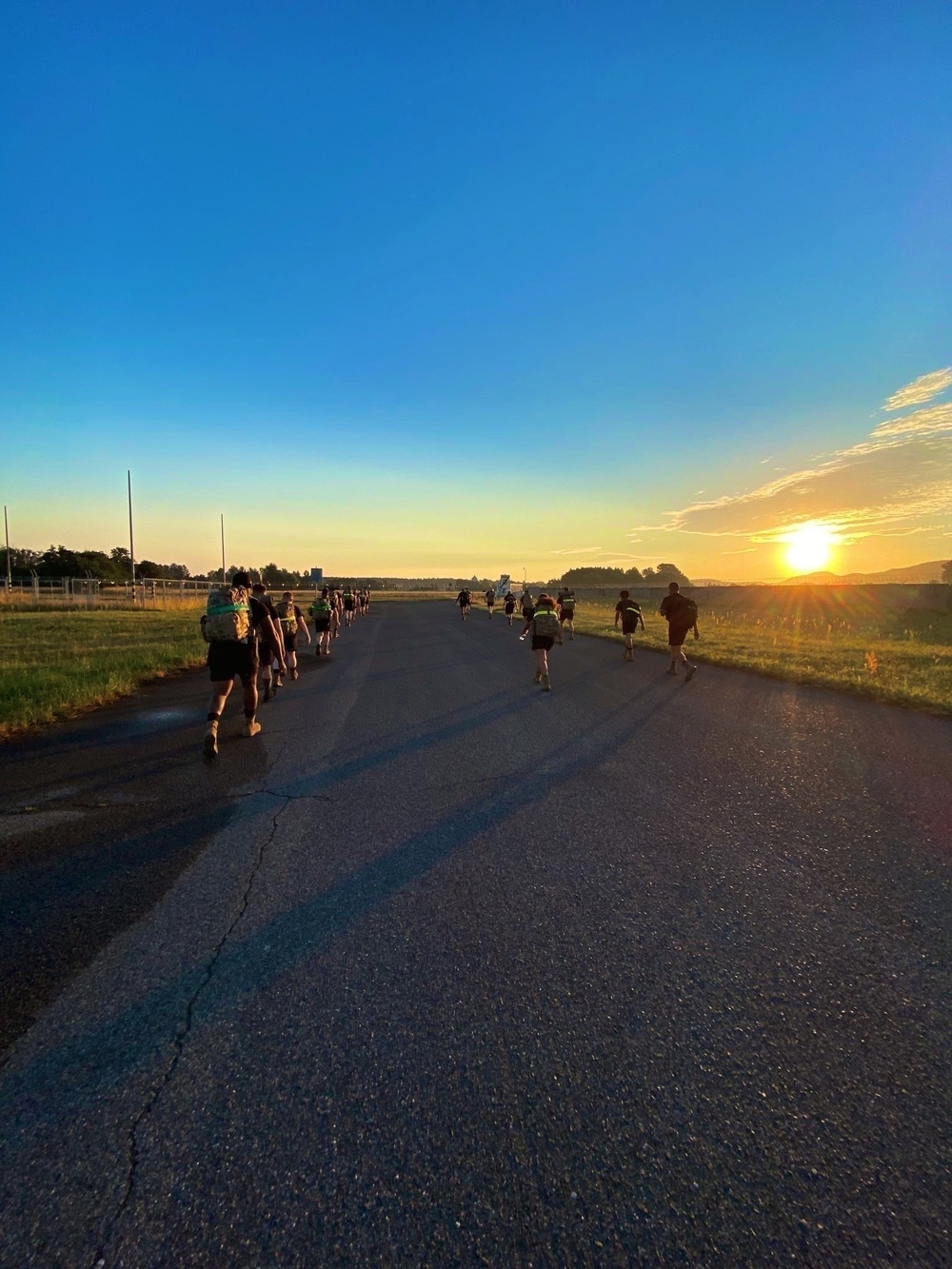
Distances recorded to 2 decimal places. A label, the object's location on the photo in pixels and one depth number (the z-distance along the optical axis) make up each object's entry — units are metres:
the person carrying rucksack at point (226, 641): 7.03
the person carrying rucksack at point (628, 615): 15.84
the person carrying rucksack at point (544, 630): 10.99
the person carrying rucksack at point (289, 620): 12.38
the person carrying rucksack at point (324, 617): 17.67
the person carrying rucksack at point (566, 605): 21.84
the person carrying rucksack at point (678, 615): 12.71
